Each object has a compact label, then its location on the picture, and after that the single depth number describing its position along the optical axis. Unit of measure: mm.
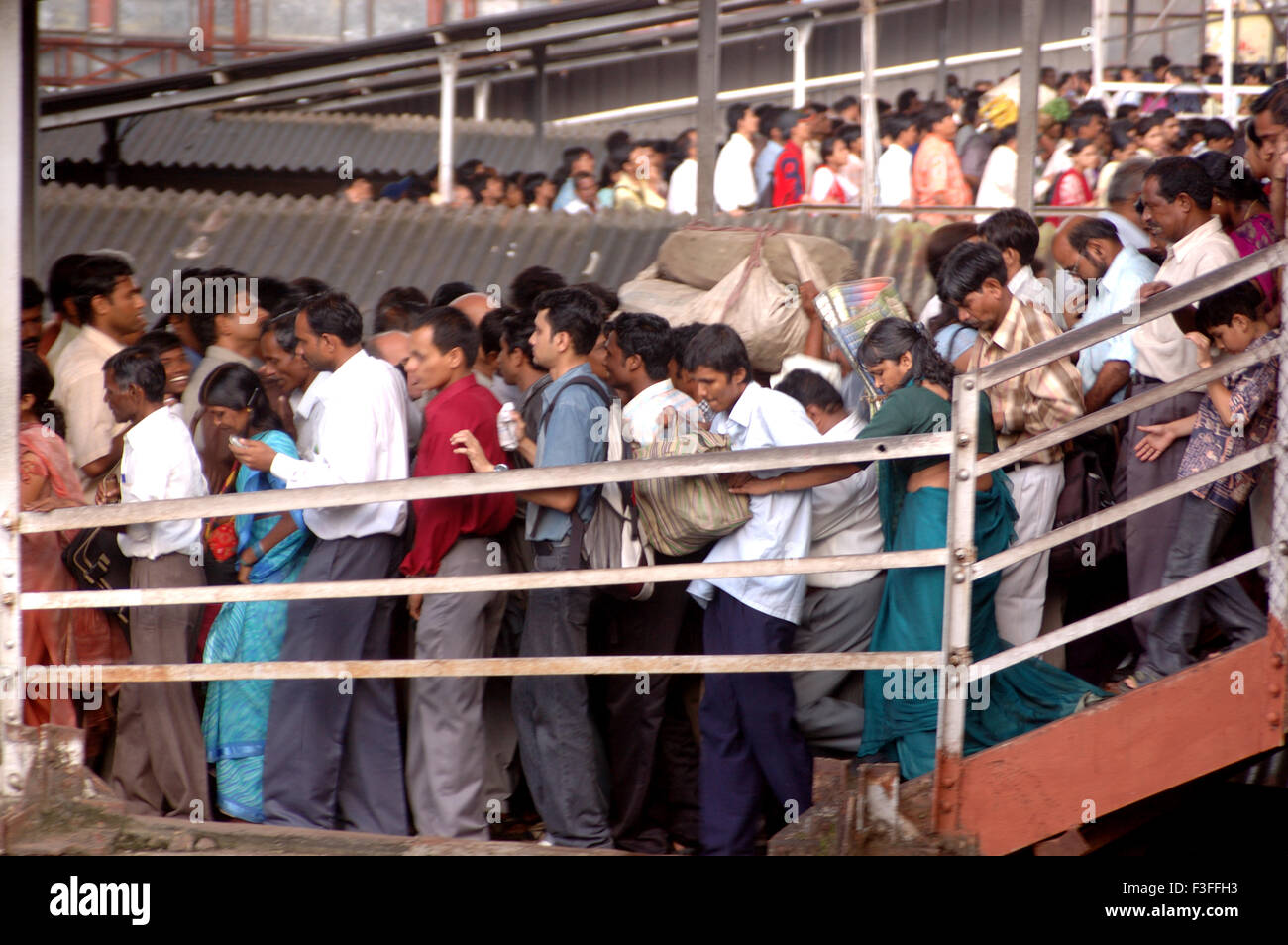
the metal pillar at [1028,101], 7832
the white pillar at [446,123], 9350
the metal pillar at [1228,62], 14023
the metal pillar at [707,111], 7879
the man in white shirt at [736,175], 11656
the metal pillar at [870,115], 8445
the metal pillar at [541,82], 11258
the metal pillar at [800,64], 12352
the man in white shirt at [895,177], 11523
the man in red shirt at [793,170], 11305
